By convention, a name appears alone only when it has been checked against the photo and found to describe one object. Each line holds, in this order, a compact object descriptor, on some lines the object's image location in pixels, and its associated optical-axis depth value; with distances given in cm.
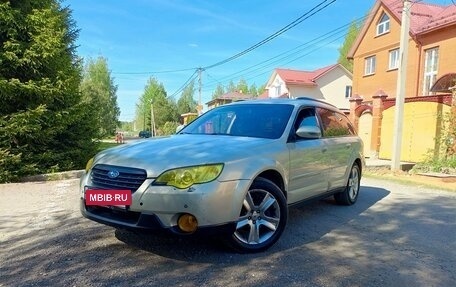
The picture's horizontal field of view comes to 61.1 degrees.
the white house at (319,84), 3962
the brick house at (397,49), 1983
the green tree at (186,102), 8377
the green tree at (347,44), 5856
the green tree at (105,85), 4431
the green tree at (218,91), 10061
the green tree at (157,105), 7088
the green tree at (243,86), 9650
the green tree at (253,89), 9534
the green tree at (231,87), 10329
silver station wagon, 350
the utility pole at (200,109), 3840
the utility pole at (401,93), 1272
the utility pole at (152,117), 6412
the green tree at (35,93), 902
